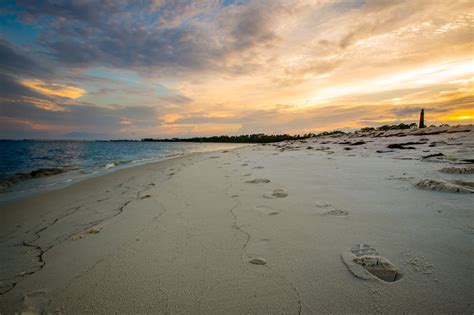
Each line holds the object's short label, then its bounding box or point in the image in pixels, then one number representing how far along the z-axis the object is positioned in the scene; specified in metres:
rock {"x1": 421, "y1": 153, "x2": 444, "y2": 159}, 4.95
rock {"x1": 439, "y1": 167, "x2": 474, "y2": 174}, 3.20
